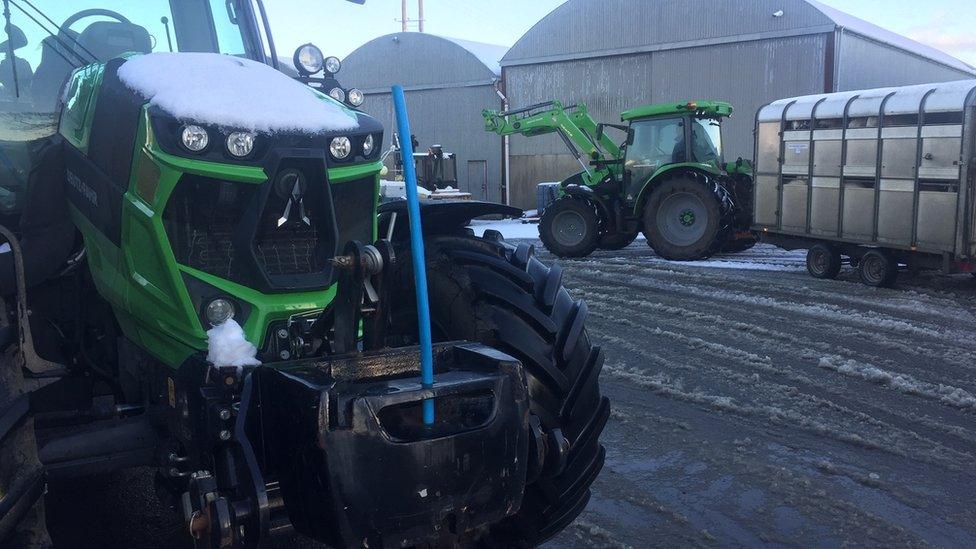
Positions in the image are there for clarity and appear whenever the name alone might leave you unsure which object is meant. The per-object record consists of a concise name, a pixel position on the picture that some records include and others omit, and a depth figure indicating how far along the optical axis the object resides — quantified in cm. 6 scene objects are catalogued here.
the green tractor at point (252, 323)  199
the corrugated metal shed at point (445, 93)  2677
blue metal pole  201
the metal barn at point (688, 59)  2103
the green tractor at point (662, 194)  1299
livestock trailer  957
